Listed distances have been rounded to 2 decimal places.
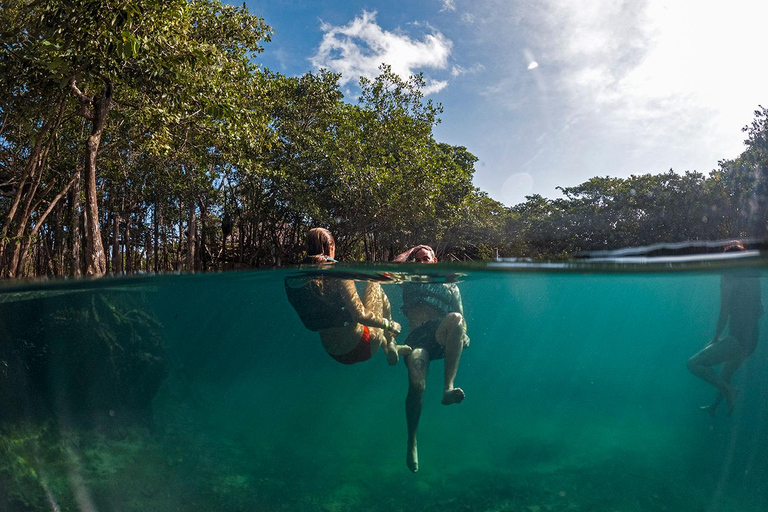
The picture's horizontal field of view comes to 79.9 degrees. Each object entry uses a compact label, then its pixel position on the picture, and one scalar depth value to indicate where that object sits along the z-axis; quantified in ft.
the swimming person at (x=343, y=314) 18.97
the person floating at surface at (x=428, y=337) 19.92
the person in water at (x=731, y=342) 24.12
